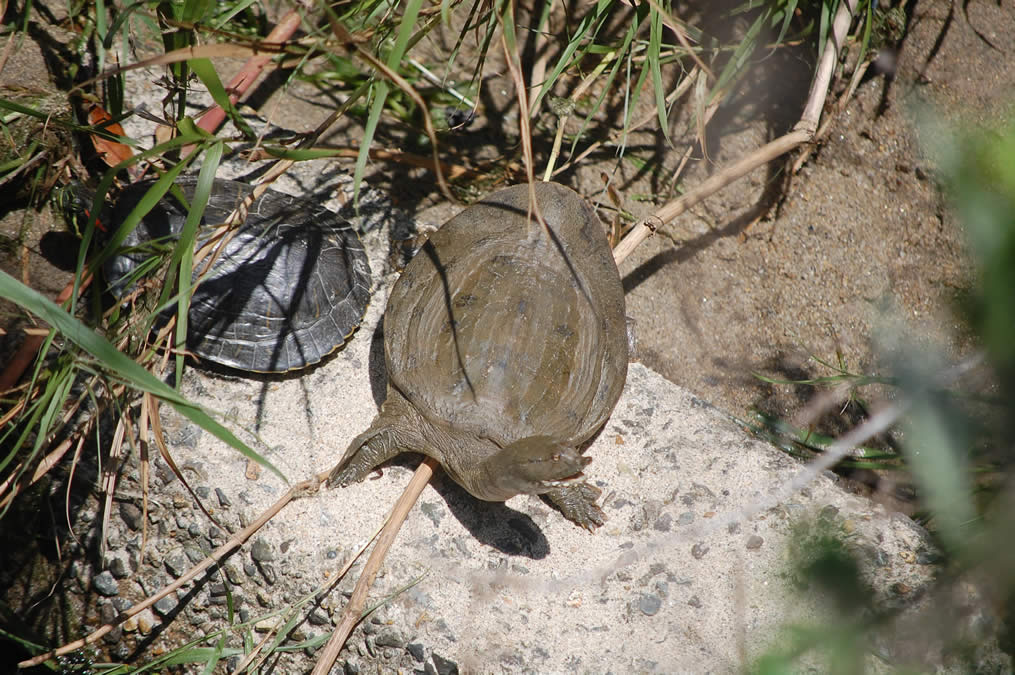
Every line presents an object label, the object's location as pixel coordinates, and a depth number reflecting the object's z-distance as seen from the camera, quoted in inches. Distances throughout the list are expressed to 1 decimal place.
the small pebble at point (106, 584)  211.6
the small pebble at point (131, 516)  211.5
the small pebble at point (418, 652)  186.7
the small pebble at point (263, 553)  201.0
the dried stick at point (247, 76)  205.2
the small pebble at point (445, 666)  183.9
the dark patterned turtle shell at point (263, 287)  220.8
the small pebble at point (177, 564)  208.8
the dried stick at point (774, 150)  239.0
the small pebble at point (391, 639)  189.3
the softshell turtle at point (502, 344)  188.1
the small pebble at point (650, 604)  187.8
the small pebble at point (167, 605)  209.9
